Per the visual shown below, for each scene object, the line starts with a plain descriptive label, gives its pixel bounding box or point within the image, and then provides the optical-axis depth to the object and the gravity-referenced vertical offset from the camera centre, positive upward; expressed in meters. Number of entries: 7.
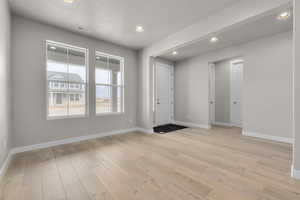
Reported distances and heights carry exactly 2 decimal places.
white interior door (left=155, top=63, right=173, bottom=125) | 5.38 +0.20
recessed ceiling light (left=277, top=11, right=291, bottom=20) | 2.48 +1.66
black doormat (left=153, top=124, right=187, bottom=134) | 4.45 -1.13
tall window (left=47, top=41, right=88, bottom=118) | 3.08 +0.50
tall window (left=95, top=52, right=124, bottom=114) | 3.82 +0.49
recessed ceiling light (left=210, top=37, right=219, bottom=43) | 3.53 +1.68
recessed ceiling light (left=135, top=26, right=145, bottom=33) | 3.12 +1.76
